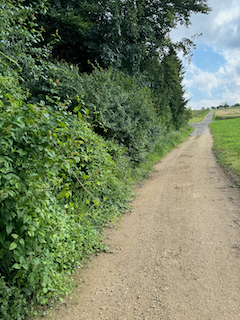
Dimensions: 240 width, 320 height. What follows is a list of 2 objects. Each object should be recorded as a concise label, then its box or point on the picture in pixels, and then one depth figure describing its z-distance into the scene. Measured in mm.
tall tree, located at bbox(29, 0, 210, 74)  9148
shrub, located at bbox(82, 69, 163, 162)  6152
